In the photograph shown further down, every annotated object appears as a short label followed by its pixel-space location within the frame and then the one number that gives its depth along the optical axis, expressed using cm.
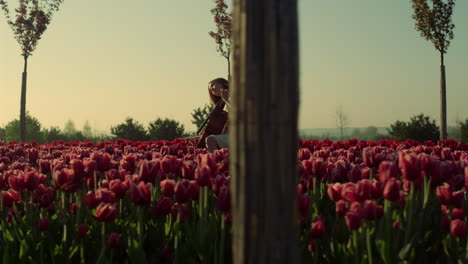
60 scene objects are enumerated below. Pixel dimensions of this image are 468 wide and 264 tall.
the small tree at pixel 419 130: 2853
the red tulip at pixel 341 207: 324
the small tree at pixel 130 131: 2775
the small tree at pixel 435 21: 2278
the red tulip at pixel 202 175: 351
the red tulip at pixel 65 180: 378
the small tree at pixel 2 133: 4906
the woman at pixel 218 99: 885
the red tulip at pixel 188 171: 395
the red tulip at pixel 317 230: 308
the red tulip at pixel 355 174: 402
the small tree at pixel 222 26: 2528
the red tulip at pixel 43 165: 566
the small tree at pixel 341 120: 6672
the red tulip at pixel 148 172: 372
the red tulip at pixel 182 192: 337
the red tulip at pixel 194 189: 338
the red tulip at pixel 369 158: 405
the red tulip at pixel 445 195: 333
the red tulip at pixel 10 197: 399
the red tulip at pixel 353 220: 290
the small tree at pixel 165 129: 2753
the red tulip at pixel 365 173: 405
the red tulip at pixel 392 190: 306
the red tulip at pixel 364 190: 309
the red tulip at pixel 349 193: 310
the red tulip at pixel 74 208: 410
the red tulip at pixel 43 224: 368
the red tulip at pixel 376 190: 312
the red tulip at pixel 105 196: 346
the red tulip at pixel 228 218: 338
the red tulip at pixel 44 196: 392
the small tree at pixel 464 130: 3444
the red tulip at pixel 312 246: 311
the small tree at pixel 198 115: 3173
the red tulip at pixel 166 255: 347
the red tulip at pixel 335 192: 329
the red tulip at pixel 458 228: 301
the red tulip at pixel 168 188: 354
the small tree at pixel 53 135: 4478
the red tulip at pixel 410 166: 321
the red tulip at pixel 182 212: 345
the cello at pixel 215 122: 1029
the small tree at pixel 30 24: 2501
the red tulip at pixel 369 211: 299
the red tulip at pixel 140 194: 331
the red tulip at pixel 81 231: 351
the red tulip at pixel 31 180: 396
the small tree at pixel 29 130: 4262
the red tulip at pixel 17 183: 394
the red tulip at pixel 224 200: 321
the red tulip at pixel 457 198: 332
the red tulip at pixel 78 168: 382
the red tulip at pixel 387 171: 323
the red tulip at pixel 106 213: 331
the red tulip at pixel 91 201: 354
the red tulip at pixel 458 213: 316
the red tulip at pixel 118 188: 366
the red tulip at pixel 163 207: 359
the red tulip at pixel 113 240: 334
